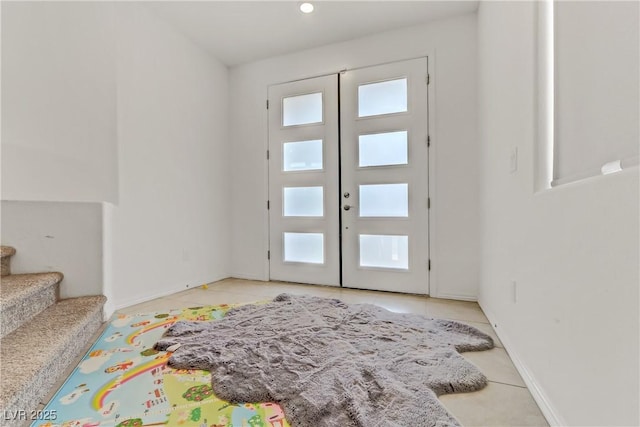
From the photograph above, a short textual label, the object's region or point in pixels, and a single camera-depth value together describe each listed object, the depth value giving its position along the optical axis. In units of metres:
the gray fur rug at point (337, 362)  1.06
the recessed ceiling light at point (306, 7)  2.49
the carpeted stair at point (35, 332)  1.02
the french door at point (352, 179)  2.75
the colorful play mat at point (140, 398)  1.04
